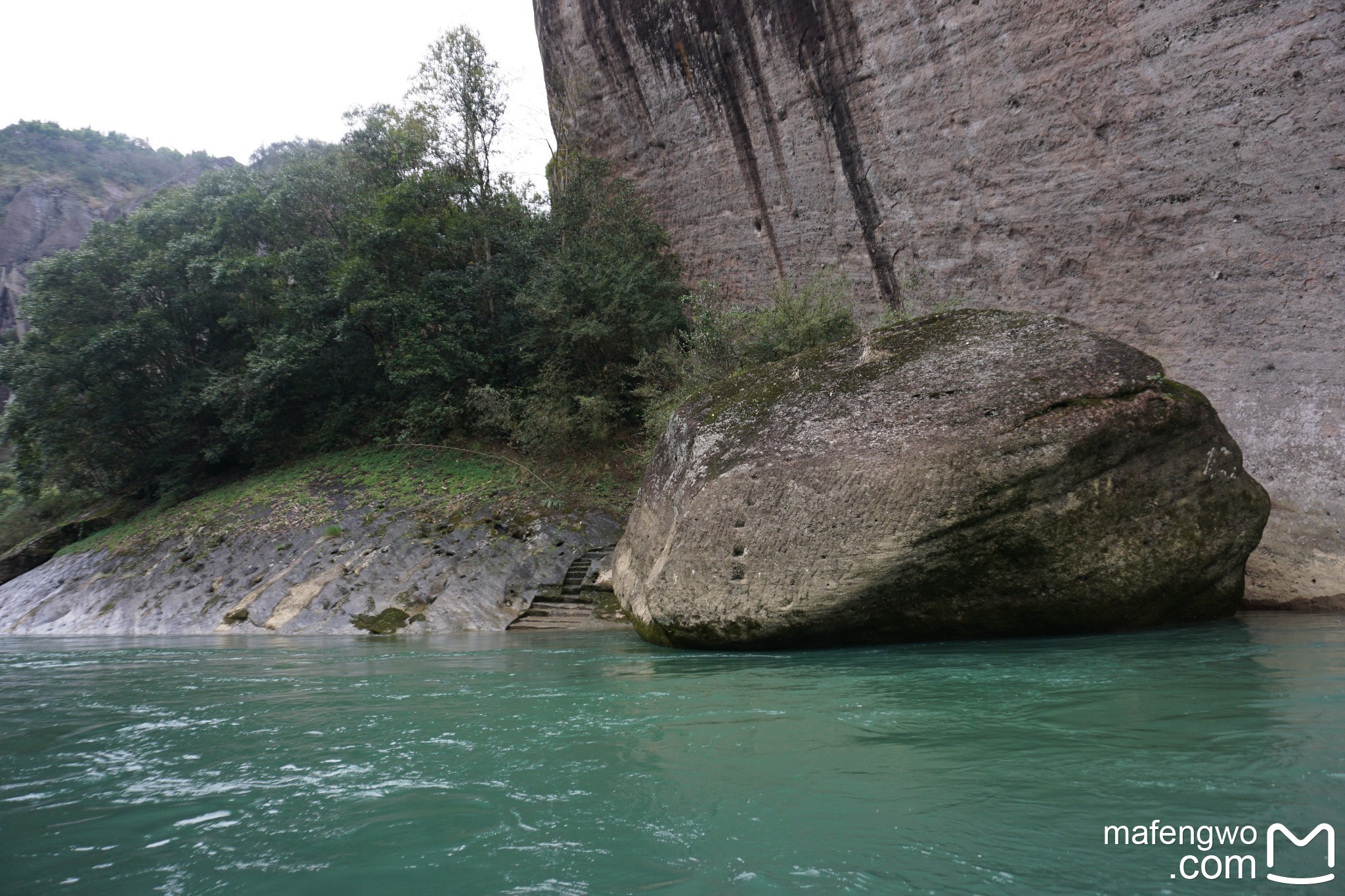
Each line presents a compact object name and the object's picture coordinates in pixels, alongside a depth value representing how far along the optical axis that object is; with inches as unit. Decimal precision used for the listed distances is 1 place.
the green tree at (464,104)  746.8
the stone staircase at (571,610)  445.1
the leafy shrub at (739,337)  508.7
